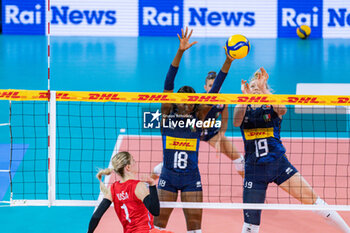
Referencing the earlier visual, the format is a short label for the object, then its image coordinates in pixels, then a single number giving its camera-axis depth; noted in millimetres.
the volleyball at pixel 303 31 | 42500
